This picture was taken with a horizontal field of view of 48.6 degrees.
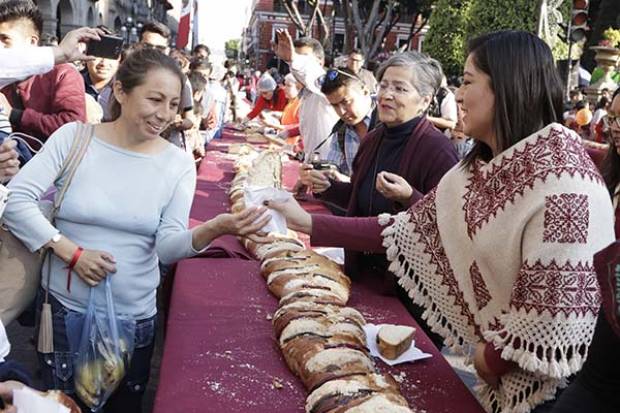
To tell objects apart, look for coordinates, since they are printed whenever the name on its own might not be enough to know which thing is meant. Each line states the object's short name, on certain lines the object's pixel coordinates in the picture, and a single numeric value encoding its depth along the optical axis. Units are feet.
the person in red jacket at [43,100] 12.89
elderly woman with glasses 10.10
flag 41.45
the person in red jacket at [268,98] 35.81
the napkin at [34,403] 5.19
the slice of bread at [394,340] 7.98
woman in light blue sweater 7.82
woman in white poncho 6.11
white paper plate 7.97
